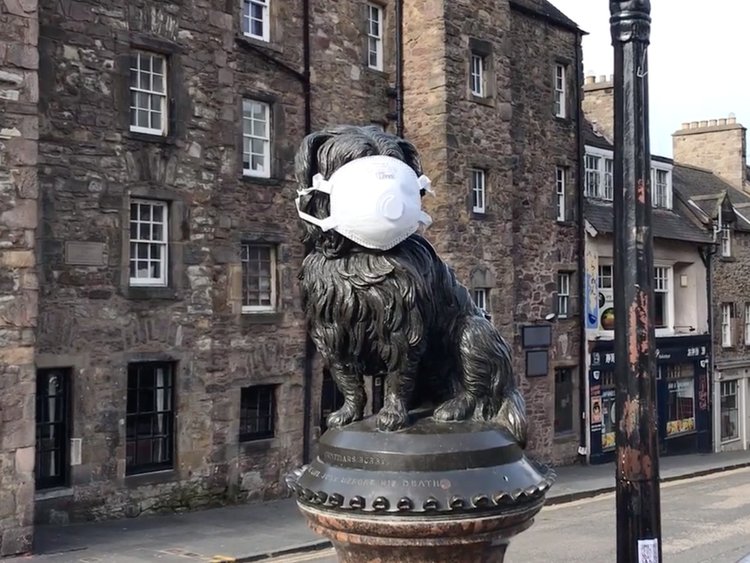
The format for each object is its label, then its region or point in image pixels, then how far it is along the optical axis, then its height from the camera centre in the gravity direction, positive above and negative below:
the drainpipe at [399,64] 19.52 +5.40
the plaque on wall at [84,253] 13.59 +0.88
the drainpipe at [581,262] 23.55 +1.20
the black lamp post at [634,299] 4.26 +0.03
